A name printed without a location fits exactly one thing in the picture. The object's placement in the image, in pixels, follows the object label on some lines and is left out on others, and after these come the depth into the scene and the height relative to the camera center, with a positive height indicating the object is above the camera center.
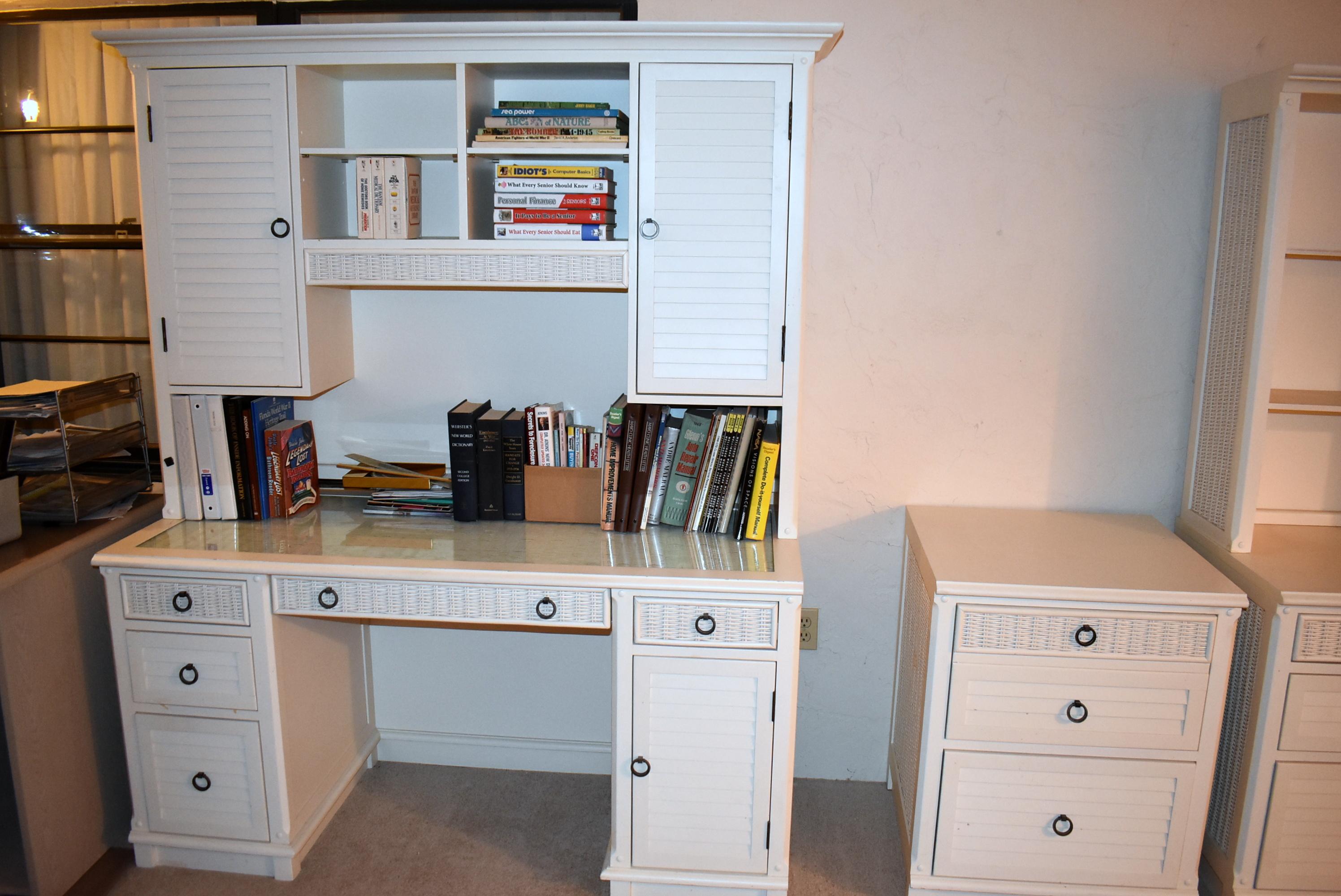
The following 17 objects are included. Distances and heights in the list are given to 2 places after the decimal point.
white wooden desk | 1.91 -0.81
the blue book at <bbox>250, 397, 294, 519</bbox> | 2.19 -0.36
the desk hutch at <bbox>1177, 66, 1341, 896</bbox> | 1.87 -0.40
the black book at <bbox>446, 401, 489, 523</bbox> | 2.19 -0.45
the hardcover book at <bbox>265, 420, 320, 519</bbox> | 2.21 -0.48
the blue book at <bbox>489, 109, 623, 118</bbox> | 1.99 +0.34
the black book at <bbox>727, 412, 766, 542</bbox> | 2.10 -0.47
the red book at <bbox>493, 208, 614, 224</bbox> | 2.03 +0.13
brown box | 2.21 -0.52
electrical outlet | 2.44 -0.91
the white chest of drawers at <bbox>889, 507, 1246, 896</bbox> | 1.85 -0.88
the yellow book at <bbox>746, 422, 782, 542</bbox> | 2.07 -0.47
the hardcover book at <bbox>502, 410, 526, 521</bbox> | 2.21 -0.46
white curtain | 2.32 +0.18
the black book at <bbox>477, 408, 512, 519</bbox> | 2.20 -0.45
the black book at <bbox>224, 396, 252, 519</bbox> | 2.16 -0.41
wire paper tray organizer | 2.08 -0.42
